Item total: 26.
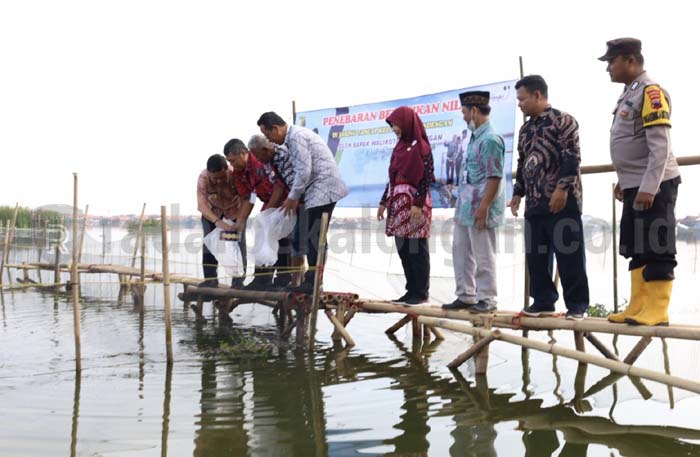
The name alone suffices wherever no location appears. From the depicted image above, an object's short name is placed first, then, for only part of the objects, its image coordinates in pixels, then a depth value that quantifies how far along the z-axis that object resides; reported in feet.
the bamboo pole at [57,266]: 35.98
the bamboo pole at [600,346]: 16.24
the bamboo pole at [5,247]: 38.36
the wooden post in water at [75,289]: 15.31
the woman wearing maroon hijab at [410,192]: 17.03
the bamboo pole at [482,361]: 15.60
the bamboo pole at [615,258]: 21.91
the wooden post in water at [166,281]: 15.67
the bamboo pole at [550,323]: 11.69
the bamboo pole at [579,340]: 15.89
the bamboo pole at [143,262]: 24.49
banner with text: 20.07
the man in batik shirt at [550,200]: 14.08
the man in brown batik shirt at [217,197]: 22.63
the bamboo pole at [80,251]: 33.92
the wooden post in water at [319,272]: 17.98
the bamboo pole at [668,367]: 13.19
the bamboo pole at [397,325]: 20.87
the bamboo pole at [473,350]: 14.49
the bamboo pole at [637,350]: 15.24
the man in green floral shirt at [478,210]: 15.39
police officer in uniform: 11.53
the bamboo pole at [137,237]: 34.50
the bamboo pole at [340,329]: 19.36
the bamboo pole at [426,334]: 21.10
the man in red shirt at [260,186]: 20.13
